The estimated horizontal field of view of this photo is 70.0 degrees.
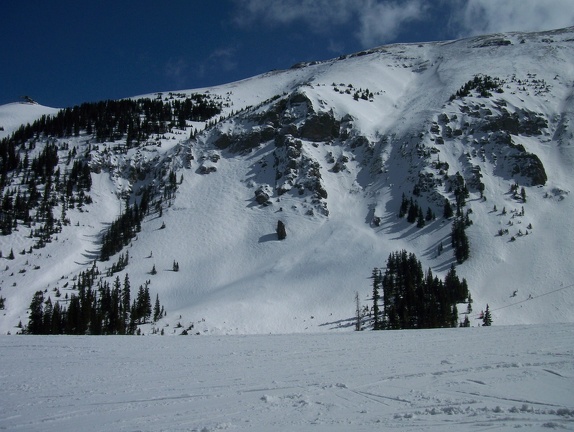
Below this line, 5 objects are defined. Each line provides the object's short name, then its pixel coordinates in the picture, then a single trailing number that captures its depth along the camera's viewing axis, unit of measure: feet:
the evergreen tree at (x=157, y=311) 208.13
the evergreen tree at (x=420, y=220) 291.38
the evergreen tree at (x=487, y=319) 167.46
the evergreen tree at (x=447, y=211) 289.74
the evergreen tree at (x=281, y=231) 297.33
